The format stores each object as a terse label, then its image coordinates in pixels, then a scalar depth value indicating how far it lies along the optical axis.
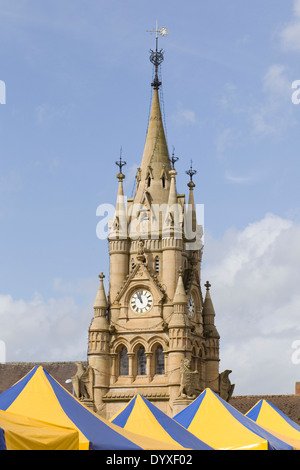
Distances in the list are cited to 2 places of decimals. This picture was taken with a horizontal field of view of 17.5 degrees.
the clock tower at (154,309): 63.69
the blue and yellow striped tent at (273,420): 51.08
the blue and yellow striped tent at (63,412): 29.45
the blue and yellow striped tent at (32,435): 23.52
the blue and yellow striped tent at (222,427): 38.22
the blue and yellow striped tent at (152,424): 35.16
